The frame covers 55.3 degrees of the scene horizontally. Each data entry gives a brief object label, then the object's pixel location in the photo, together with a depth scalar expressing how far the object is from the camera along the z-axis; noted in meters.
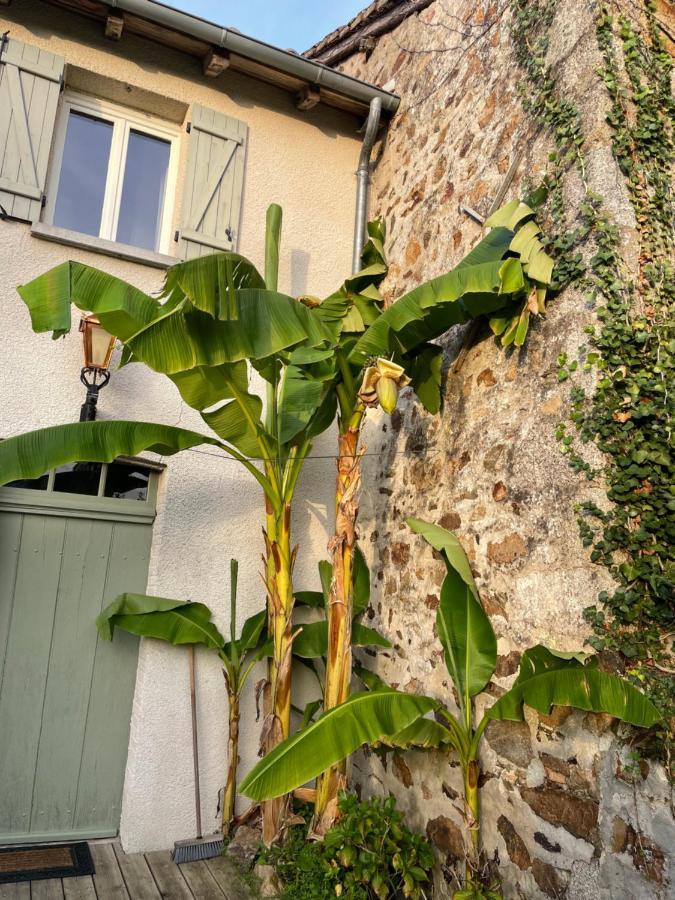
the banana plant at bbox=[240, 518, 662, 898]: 2.52
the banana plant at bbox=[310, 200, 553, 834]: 3.33
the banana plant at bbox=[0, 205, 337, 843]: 2.88
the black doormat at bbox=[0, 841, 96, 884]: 3.71
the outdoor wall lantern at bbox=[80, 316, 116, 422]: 4.28
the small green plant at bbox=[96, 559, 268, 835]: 4.21
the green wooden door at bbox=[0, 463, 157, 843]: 4.11
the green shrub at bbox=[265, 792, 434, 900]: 3.31
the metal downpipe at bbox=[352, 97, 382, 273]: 5.52
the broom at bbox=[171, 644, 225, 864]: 4.07
